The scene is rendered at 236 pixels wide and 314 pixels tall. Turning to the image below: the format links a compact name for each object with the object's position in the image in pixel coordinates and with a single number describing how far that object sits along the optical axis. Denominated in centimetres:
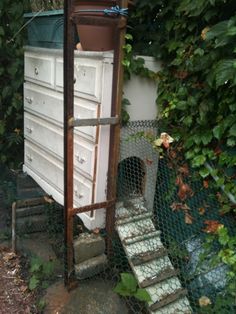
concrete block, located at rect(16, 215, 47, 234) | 271
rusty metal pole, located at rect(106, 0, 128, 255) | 188
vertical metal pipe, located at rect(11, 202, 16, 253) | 253
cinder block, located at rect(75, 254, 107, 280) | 214
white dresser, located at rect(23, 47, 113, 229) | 196
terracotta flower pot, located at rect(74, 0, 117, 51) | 184
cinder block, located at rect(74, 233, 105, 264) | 212
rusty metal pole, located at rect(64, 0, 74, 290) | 172
